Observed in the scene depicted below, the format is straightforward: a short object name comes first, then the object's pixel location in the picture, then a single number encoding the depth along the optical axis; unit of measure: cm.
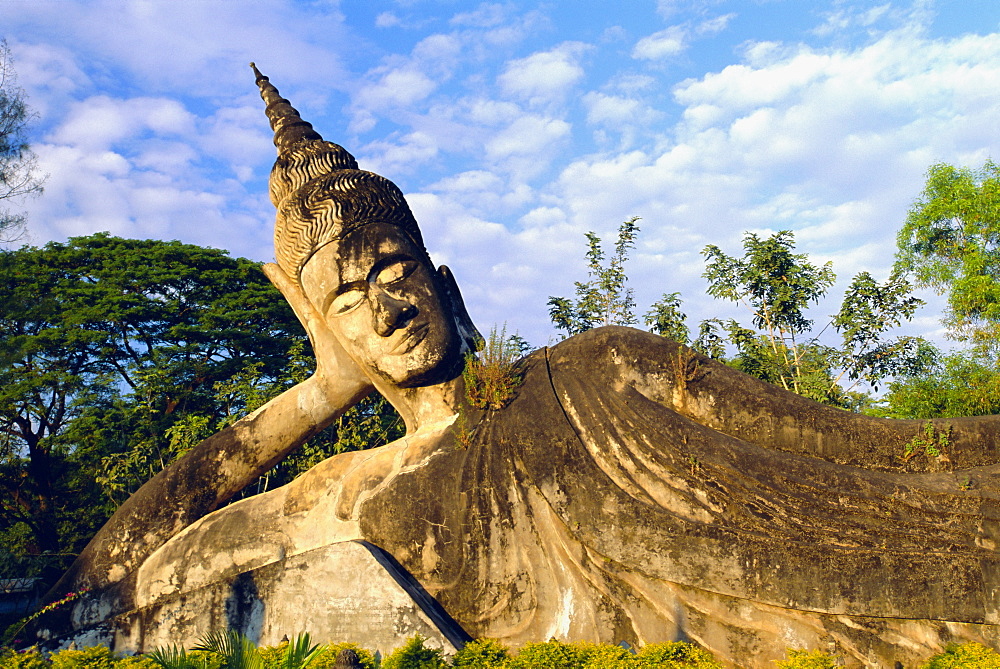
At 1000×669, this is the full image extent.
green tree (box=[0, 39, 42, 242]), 1087
